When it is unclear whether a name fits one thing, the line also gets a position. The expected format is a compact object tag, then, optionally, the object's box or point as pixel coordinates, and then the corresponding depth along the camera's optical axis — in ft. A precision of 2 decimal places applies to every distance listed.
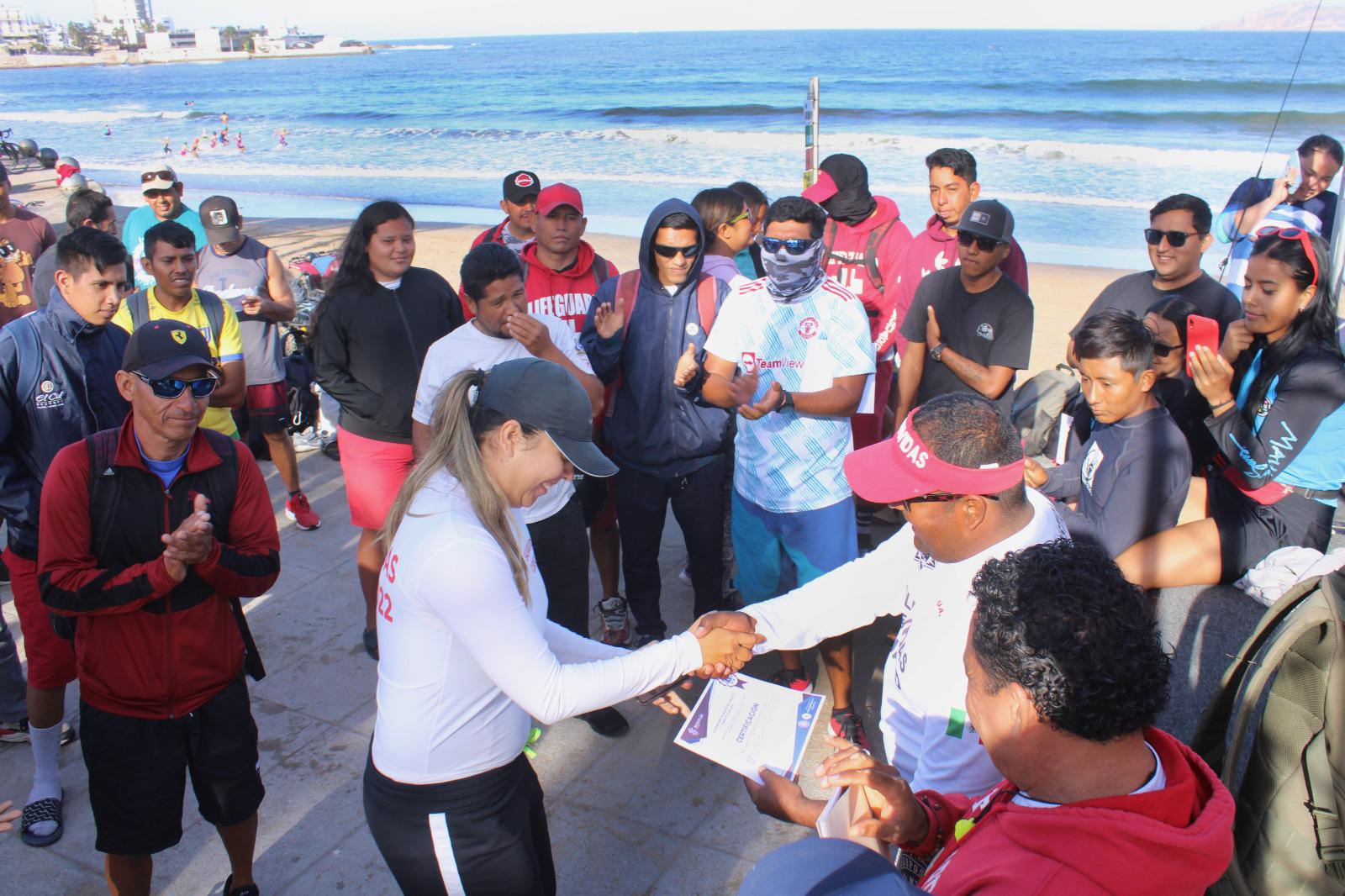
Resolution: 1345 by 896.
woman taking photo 11.51
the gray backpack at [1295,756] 6.64
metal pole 29.01
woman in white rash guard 7.14
